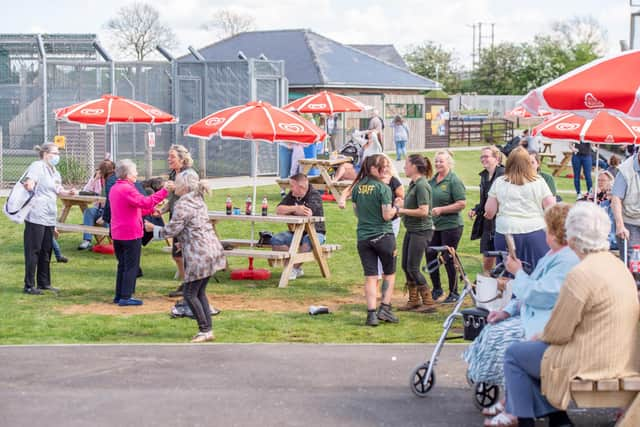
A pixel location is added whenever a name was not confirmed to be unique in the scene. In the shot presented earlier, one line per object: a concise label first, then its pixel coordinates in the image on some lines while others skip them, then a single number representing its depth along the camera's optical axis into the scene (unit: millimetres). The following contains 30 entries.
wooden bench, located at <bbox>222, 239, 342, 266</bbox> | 12727
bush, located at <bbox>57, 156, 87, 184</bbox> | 25062
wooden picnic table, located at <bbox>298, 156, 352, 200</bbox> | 21609
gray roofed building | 39375
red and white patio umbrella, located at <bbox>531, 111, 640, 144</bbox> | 14266
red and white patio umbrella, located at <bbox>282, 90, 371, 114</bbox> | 24609
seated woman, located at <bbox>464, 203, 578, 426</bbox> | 6398
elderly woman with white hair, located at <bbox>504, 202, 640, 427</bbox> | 5895
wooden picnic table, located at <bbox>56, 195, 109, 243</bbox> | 15112
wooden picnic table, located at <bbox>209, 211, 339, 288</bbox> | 12727
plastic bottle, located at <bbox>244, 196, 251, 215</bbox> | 13524
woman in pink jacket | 11609
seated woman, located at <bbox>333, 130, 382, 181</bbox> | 21453
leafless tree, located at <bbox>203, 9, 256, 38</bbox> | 84488
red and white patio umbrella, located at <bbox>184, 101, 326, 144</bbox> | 13562
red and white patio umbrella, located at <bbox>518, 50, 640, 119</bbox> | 7438
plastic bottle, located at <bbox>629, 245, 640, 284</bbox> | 7957
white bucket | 7551
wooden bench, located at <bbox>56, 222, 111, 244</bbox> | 15001
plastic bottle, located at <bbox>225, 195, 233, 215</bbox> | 13336
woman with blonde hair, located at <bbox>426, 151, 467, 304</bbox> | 11641
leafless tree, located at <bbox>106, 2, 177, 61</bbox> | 65625
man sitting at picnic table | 12812
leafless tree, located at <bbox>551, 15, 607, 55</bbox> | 93406
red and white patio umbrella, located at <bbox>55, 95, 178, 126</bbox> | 17672
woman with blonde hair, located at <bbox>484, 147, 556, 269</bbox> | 9977
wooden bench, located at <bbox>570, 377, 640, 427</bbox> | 5992
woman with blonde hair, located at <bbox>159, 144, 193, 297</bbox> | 12328
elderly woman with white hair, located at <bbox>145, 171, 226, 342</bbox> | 9867
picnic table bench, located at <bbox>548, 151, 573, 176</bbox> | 32375
